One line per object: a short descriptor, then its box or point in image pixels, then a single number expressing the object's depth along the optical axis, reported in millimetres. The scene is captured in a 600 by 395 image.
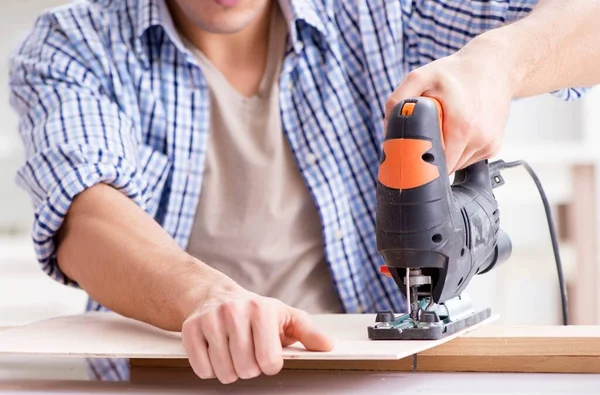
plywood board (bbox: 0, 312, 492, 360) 1291
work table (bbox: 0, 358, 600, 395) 1319
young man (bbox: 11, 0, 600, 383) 1722
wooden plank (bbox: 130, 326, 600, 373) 1365
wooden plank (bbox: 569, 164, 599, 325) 3737
